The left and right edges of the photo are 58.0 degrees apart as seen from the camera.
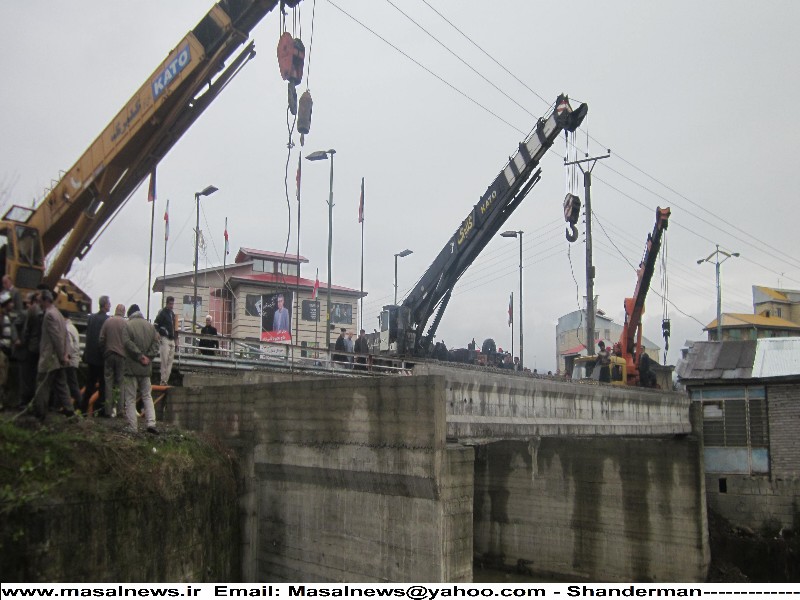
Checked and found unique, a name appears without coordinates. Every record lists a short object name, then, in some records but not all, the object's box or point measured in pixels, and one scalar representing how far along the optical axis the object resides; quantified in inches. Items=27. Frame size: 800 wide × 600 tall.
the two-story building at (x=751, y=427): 1062.4
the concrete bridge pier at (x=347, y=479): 441.7
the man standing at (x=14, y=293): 499.0
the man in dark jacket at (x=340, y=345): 1017.6
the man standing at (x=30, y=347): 415.8
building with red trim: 1829.5
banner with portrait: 1563.7
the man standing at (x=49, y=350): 400.5
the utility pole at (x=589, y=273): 1216.2
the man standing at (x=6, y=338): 454.0
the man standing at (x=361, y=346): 1020.5
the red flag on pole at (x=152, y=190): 766.2
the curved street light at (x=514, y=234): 1670.3
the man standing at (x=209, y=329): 783.7
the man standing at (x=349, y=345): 1024.2
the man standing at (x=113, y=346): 447.8
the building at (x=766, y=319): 2214.6
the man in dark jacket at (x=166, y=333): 602.2
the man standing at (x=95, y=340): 471.8
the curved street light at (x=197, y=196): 1400.1
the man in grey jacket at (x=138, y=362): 451.1
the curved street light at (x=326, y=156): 1210.0
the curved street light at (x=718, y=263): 1876.0
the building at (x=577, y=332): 3262.8
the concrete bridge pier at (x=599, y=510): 936.3
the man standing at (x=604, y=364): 1152.8
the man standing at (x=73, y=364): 419.4
